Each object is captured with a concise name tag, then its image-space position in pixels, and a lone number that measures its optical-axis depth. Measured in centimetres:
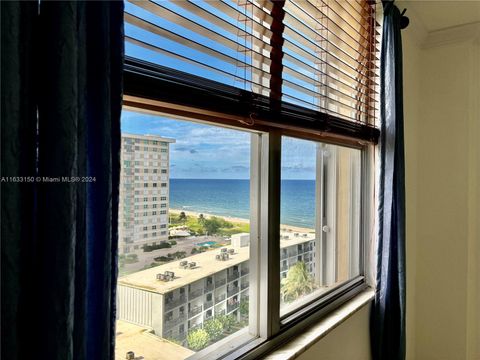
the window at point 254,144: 88
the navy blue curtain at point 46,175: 44
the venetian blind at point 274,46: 84
